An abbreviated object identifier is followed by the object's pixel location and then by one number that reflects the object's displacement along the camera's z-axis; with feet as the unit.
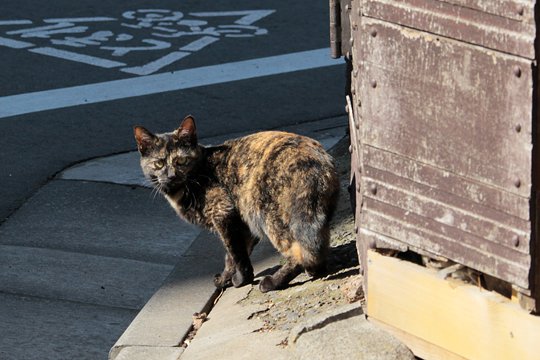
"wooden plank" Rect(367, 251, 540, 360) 20.88
